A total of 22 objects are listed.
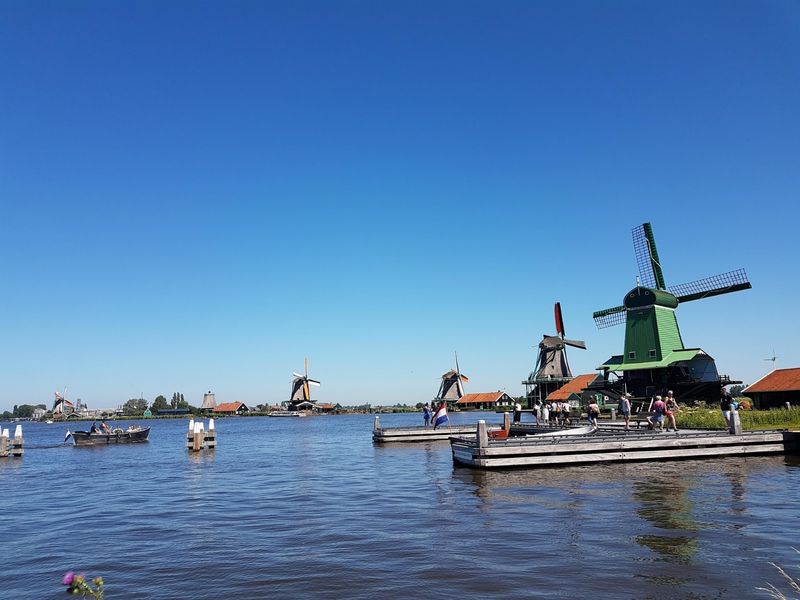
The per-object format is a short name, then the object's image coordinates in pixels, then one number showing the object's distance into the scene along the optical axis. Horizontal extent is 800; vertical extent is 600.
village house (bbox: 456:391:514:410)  129.88
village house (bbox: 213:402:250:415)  179.15
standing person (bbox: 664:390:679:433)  35.66
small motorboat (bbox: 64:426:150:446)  53.75
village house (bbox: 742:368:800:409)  42.41
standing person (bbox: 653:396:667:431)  28.19
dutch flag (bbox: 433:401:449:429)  37.97
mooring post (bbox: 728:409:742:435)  26.64
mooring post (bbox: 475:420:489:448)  24.22
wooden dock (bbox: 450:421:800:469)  24.39
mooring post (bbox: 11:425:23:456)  43.16
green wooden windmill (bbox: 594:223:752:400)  49.91
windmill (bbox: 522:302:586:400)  88.88
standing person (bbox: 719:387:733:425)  27.97
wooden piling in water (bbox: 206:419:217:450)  45.62
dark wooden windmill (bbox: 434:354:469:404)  129.25
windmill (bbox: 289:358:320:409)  161.55
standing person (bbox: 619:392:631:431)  30.84
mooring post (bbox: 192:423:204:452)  43.66
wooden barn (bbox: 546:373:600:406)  73.14
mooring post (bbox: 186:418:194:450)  44.06
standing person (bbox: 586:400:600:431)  30.76
